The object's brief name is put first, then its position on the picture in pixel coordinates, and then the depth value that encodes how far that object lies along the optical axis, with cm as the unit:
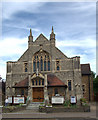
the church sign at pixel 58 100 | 2475
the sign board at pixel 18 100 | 2512
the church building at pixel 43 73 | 2753
